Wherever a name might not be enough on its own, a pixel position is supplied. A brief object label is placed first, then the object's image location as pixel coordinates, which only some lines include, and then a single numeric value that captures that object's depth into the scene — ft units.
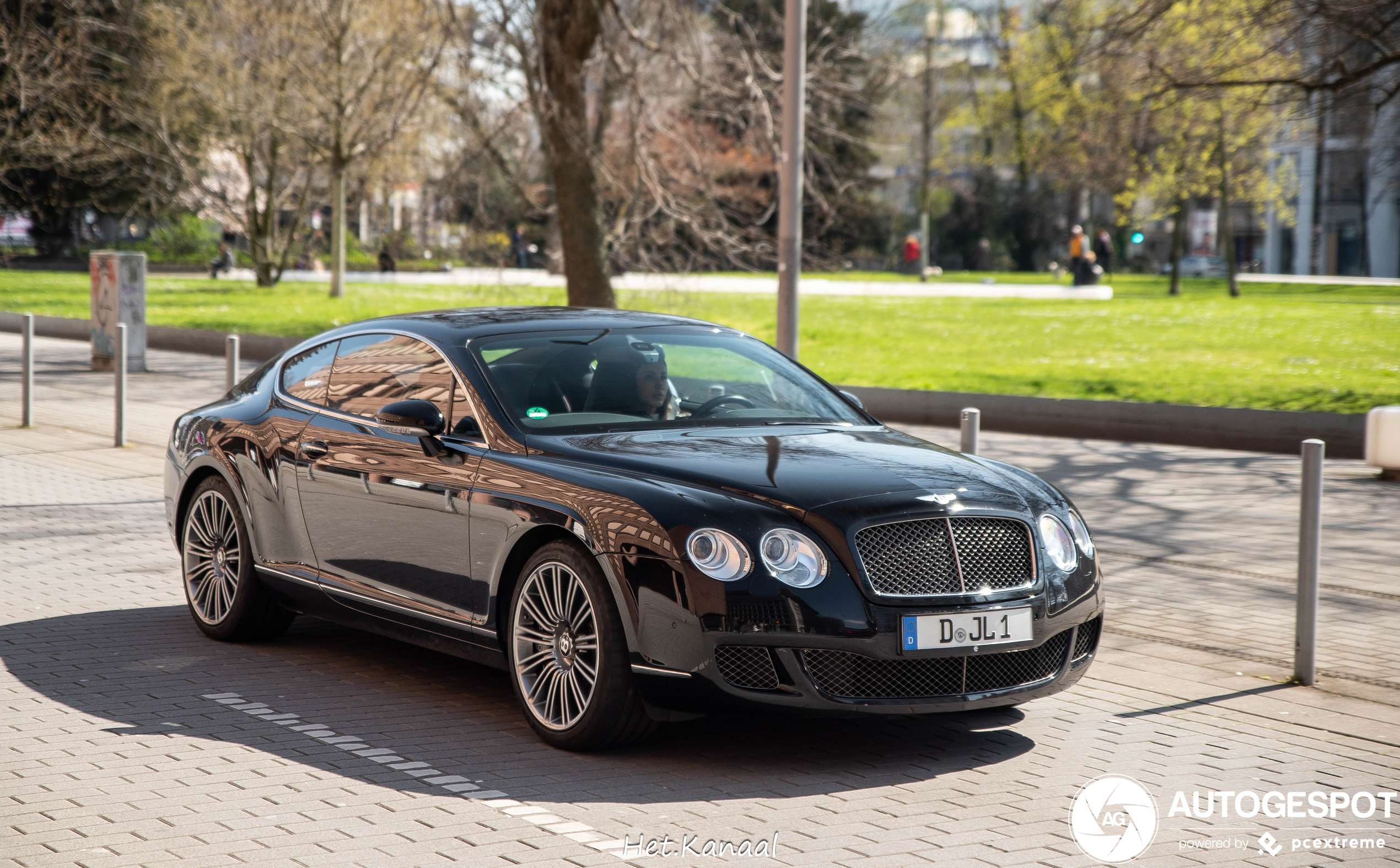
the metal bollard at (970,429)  28.55
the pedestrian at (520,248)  130.11
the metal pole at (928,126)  229.04
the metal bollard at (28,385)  51.93
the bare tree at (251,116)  116.88
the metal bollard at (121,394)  46.73
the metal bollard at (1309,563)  21.70
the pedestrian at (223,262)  174.81
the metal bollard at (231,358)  44.88
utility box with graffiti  70.08
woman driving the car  20.11
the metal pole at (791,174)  47.52
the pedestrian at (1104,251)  198.04
